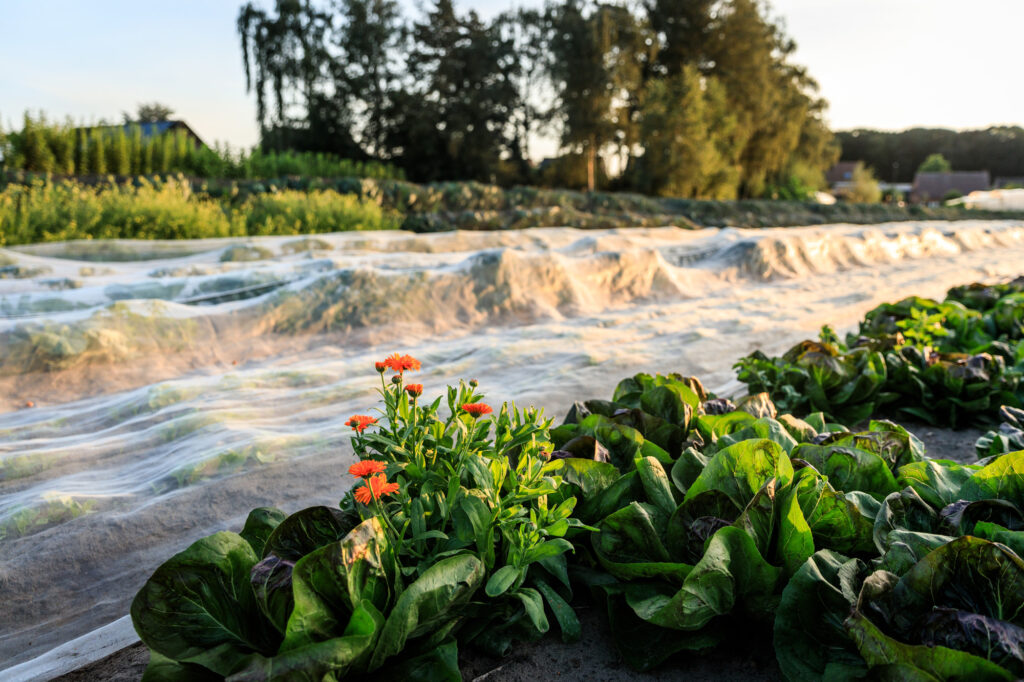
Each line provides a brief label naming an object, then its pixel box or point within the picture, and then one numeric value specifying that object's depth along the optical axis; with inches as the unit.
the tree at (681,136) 671.8
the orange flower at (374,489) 37.5
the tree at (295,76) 677.9
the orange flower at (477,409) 45.4
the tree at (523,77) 756.0
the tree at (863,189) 1082.7
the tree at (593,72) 671.1
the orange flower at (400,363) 48.4
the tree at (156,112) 1435.4
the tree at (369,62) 707.4
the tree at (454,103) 726.5
